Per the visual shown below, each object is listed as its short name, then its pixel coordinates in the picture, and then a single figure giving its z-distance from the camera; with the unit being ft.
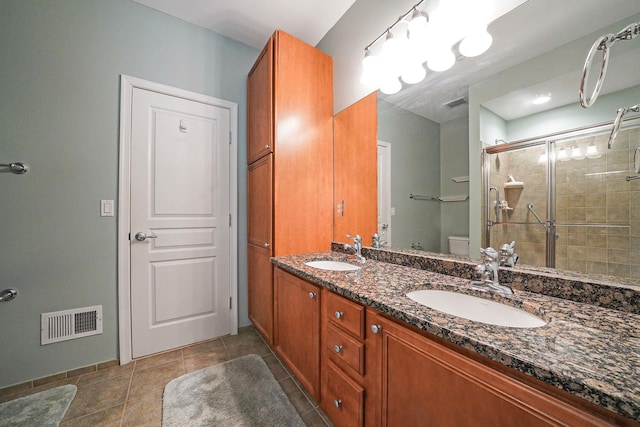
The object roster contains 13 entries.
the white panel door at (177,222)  5.84
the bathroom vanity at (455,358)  1.43
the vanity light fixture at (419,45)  3.67
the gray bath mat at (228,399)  3.99
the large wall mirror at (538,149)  2.48
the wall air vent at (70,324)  4.97
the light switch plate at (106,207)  5.47
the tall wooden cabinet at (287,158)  5.65
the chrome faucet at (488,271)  3.05
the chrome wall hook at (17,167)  4.62
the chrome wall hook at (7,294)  4.54
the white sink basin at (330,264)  5.17
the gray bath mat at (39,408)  3.97
